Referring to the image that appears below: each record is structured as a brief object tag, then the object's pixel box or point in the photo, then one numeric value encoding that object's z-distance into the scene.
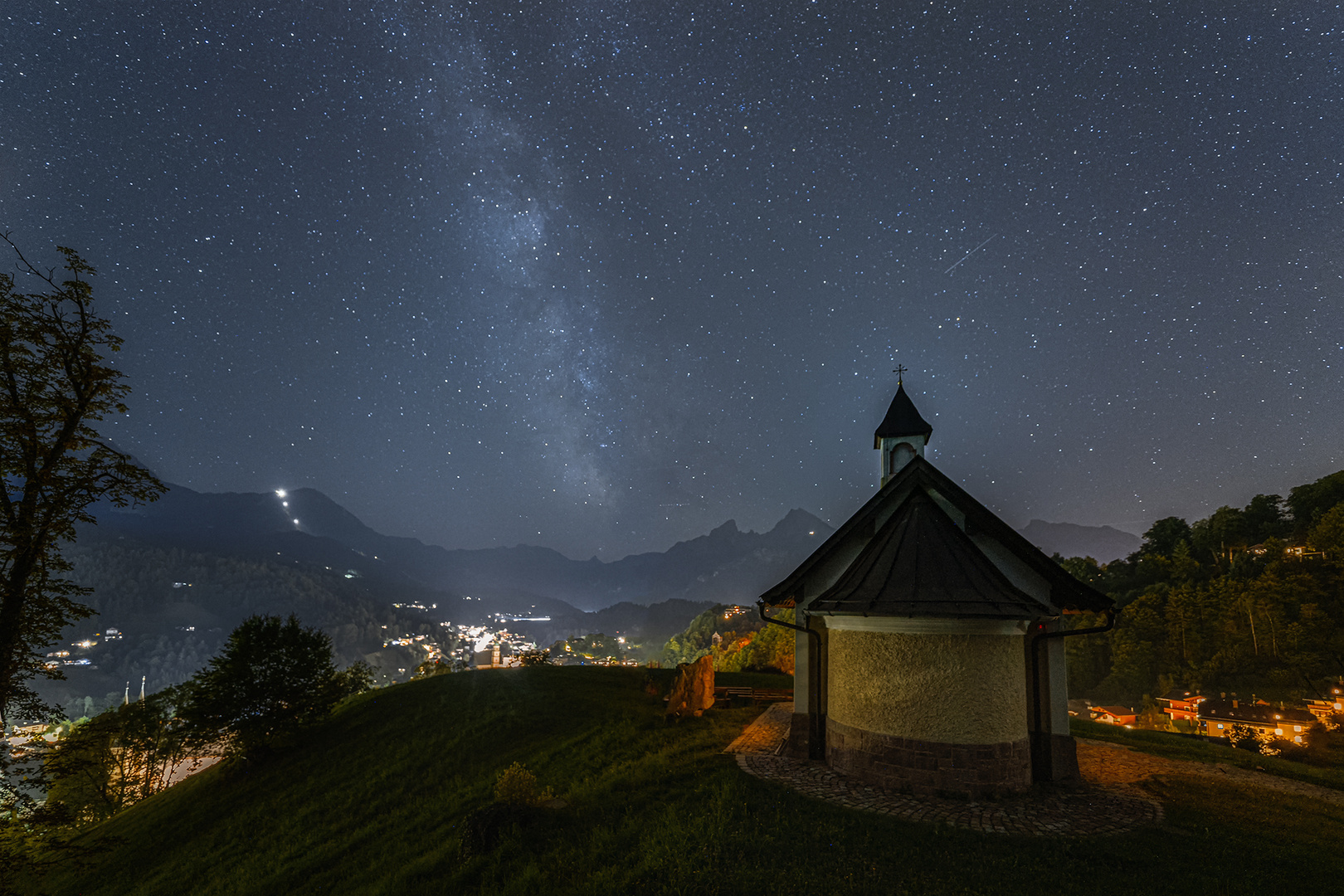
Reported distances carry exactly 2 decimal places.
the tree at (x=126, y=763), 31.92
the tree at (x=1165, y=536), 75.94
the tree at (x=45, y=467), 9.98
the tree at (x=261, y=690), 25.45
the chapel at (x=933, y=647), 11.21
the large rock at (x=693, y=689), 20.56
